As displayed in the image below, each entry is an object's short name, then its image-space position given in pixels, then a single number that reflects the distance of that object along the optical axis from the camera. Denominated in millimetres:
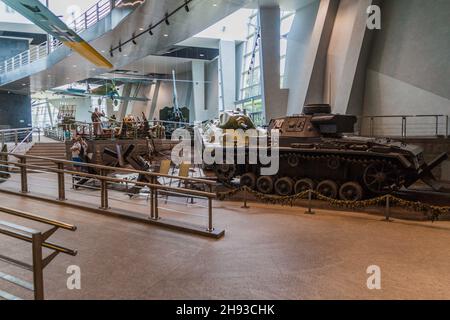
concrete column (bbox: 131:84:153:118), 41878
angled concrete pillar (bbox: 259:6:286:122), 21547
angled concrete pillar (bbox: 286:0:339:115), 19453
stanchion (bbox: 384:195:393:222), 8077
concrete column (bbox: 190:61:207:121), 35000
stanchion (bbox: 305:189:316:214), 8852
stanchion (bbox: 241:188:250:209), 9612
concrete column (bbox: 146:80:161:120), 40438
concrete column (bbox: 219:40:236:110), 30656
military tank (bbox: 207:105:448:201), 9500
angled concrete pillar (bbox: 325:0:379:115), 16875
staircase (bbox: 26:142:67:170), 17141
